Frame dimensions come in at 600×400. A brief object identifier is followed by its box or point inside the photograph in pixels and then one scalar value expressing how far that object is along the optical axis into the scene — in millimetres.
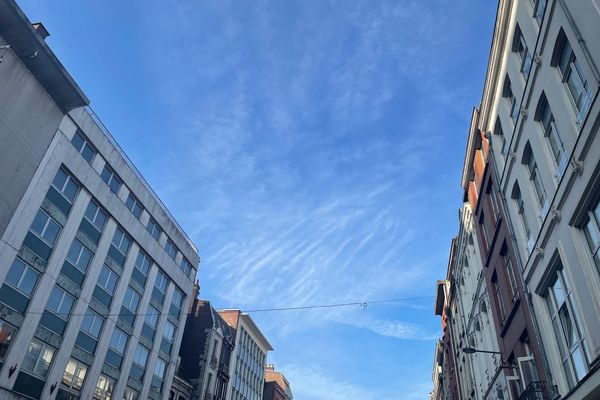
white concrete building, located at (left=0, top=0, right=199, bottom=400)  23969
